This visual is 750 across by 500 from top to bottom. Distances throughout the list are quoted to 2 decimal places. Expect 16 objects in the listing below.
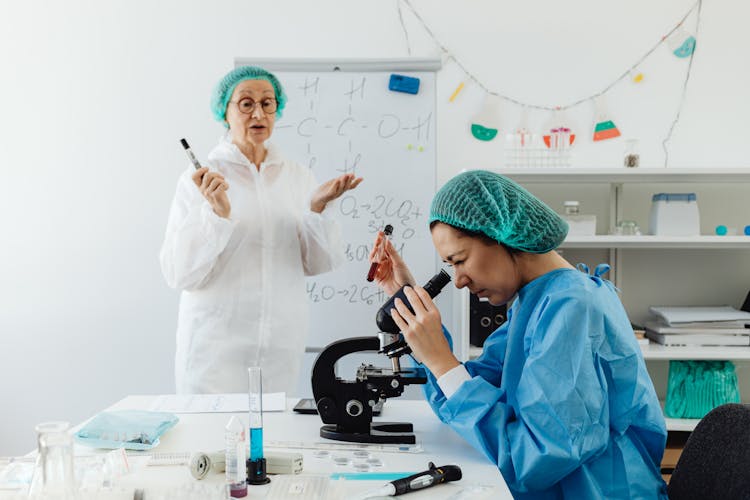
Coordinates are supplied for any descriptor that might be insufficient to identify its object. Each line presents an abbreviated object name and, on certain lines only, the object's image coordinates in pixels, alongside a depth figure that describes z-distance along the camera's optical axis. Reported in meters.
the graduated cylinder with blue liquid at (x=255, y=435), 1.18
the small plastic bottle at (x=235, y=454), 1.14
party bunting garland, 3.07
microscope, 1.44
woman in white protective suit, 2.17
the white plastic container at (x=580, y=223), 2.82
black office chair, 1.16
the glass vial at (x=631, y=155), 2.83
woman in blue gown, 1.20
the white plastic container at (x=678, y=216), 2.81
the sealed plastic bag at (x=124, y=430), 1.36
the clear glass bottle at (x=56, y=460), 0.91
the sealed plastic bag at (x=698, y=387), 2.78
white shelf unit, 2.73
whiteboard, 2.89
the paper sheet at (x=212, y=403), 1.66
